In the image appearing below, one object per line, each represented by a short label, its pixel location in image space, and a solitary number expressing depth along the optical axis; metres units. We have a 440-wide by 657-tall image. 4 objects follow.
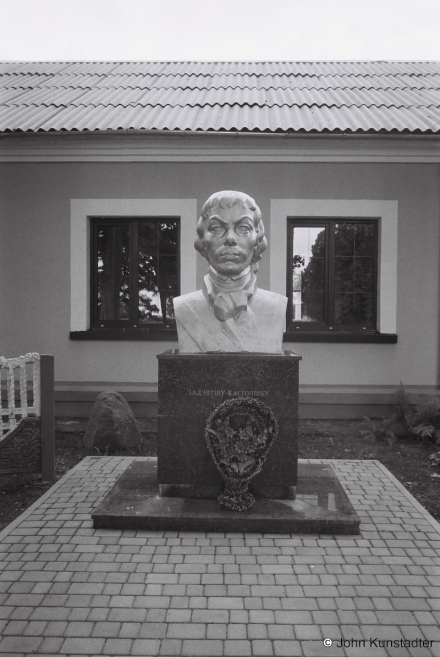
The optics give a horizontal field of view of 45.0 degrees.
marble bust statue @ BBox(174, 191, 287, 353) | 4.11
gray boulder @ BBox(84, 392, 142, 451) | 6.02
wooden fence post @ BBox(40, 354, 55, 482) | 5.00
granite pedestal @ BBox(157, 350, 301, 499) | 4.09
